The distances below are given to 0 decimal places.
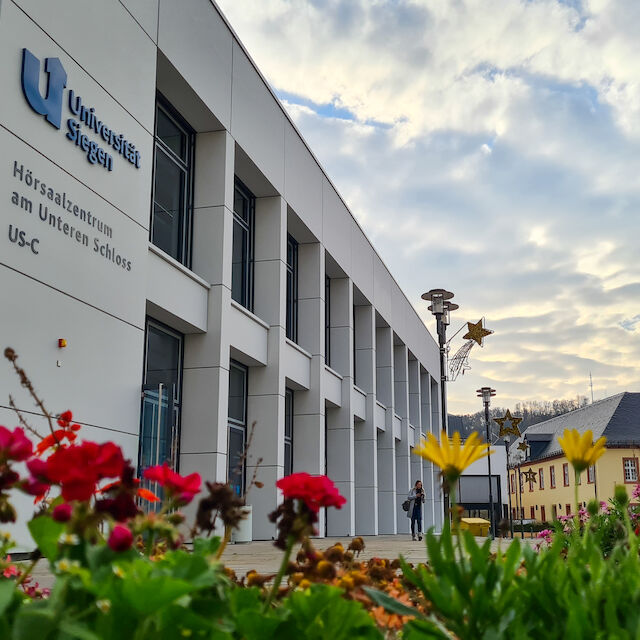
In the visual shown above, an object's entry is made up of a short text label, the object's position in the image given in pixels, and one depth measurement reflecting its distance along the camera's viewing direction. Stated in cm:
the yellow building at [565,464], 6203
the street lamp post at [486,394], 3572
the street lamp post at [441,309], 2258
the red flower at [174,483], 187
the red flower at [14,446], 169
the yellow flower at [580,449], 211
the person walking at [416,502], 2267
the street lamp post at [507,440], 3641
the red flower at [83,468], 150
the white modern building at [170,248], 1018
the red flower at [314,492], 175
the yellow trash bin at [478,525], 2497
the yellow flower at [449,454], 190
